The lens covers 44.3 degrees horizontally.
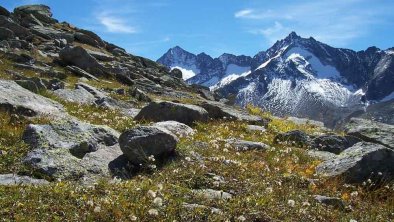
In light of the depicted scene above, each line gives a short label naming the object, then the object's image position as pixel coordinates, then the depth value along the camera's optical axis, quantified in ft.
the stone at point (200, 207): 27.75
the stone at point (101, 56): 170.94
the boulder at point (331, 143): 59.52
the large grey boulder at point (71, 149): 36.91
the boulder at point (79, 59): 135.33
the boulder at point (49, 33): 176.55
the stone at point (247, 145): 51.18
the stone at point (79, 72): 122.83
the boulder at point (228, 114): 77.20
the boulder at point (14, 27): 160.76
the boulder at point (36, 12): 207.62
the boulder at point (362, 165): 41.91
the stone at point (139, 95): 101.14
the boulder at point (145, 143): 40.91
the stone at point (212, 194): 30.47
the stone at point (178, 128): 54.70
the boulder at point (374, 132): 61.31
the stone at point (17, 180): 32.17
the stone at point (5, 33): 151.01
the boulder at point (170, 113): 68.80
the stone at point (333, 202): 33.41
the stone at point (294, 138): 60.39
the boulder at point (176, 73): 231.91
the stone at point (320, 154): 53.31
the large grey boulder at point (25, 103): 55.26
